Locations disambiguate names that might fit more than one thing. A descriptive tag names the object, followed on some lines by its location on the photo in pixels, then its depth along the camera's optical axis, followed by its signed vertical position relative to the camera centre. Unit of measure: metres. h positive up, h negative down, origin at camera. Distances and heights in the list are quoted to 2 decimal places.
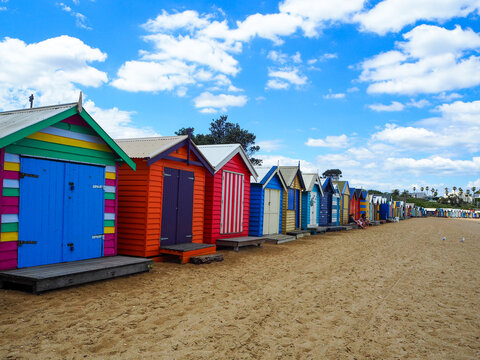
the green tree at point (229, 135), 42.65 +7.03
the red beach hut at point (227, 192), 13.12 +0.07
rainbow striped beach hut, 6.65 +0.08
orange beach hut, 9.89 -0.19
